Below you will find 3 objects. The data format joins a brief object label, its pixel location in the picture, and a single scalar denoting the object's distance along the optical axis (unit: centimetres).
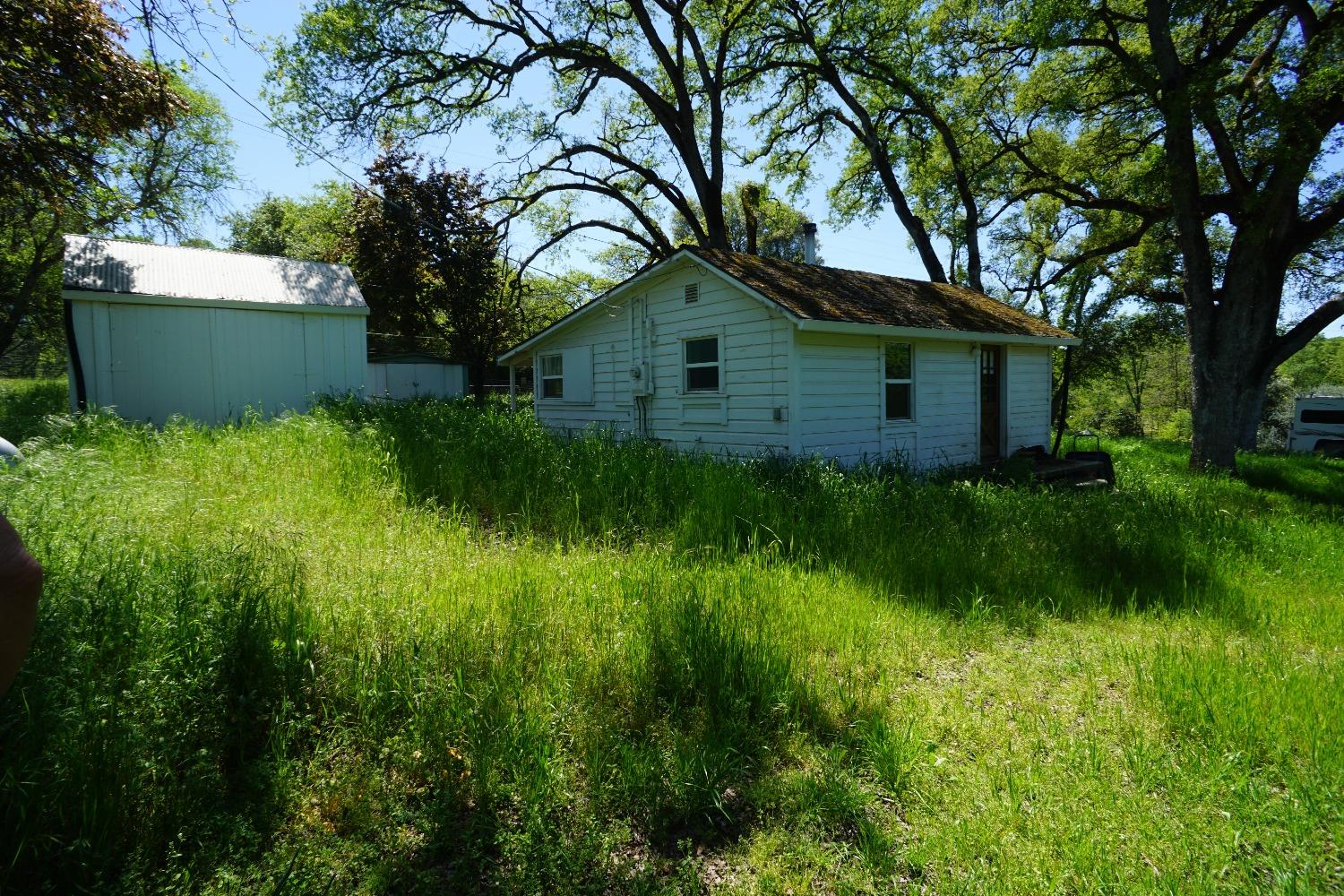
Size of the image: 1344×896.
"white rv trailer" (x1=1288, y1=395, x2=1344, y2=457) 2095
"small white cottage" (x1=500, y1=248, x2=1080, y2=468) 1066
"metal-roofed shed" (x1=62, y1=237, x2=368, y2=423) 1346
